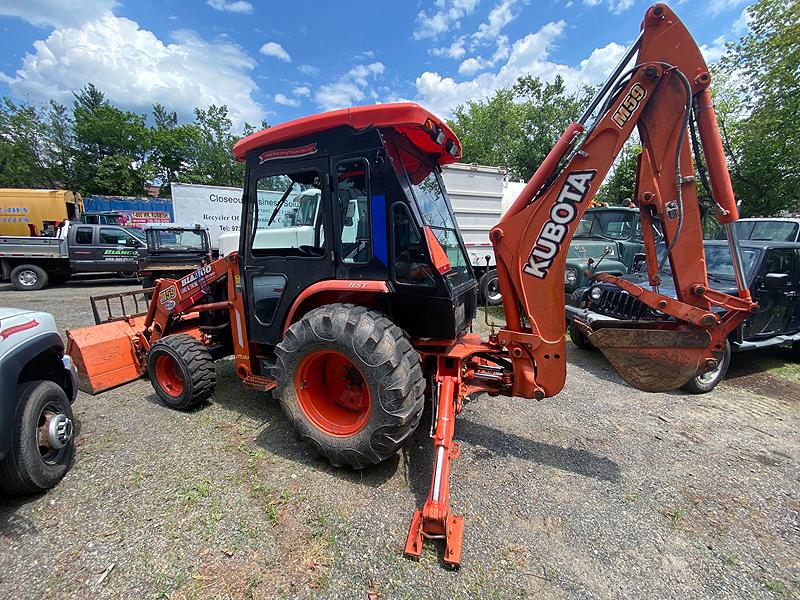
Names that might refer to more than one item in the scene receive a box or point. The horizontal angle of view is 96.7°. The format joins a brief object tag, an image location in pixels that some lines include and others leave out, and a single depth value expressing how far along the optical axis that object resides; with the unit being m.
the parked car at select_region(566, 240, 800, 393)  4.47
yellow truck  16.14
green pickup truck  7.29
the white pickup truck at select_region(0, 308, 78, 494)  2.29
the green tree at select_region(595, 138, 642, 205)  16.59
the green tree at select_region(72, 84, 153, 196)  29.48
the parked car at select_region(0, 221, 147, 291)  11.51
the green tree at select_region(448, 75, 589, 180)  20.62
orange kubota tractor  2.41
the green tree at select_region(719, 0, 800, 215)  11.16
